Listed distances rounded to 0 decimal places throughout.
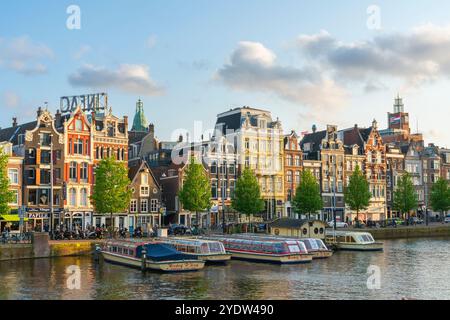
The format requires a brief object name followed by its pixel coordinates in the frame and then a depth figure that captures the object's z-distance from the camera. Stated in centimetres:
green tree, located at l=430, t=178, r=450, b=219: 12719
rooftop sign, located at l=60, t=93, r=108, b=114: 10356
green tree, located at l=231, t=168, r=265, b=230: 9900
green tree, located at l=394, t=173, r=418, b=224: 12238
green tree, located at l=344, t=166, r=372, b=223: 11400
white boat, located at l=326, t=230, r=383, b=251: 7706
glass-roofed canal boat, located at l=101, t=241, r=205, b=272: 5478
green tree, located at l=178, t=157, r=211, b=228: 9331
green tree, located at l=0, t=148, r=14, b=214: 7110
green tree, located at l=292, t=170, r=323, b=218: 10519
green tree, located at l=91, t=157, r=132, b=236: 8294
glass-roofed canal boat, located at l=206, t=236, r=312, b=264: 6212
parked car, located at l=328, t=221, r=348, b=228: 10422
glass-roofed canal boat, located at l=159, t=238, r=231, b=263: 6051
